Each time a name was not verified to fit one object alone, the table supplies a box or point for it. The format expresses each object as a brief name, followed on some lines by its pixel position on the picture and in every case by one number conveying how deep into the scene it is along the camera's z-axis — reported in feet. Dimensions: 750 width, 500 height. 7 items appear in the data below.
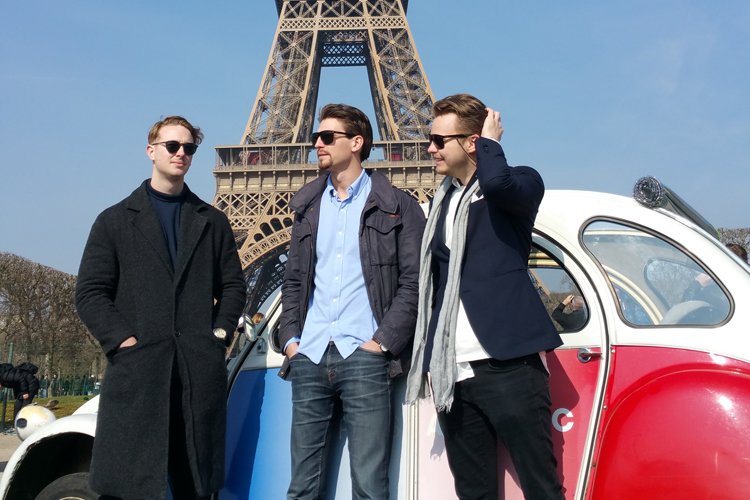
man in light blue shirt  10.21
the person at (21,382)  28.30
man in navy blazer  9.37
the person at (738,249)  19.08
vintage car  9.27
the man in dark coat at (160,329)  10.44
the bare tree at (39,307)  96.84
